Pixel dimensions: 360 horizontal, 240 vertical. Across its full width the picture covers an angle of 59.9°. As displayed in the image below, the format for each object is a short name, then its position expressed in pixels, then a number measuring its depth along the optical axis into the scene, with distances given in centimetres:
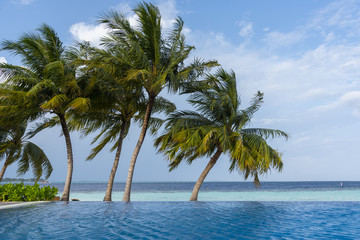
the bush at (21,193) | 1064
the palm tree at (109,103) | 1177
